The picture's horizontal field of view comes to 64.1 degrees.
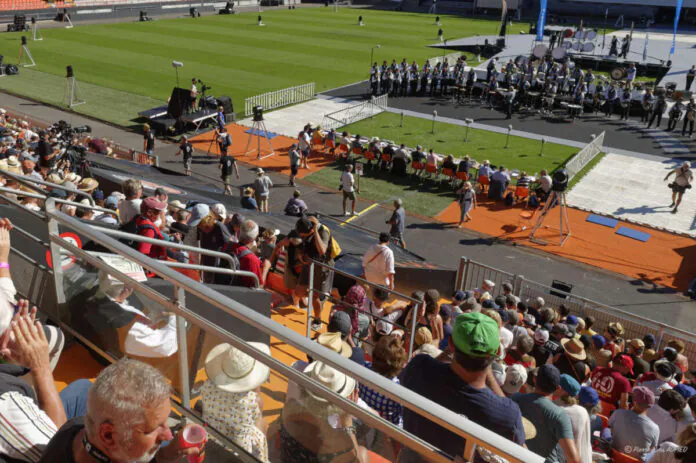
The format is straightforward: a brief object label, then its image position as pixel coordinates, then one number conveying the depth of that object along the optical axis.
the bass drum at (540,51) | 38.62
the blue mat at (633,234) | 18.09
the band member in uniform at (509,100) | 30.27
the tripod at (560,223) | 17.12
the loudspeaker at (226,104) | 28.05
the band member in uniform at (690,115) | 27.80
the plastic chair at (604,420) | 7.26
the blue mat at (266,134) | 26.27
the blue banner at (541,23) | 46.62
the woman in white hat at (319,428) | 2.86
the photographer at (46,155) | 14.55
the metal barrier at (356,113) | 28.22
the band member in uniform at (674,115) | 28.48
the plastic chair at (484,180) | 20.50
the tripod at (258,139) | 24.19
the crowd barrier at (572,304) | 11.27
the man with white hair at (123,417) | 2.39
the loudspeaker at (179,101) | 26.59
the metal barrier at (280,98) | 29.96
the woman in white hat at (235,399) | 3.44
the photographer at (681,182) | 19.44
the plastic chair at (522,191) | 19.77
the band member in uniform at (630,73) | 34.92
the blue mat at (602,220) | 18.95
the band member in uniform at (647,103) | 29.39
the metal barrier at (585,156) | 22.67
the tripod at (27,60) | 37.72
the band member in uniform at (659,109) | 28.14
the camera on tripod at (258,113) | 22.30
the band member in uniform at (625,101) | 30.14
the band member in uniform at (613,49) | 46.88
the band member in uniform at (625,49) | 46.41
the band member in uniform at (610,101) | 30.75
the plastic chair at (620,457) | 6.29
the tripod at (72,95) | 29.66
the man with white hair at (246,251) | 7.25
